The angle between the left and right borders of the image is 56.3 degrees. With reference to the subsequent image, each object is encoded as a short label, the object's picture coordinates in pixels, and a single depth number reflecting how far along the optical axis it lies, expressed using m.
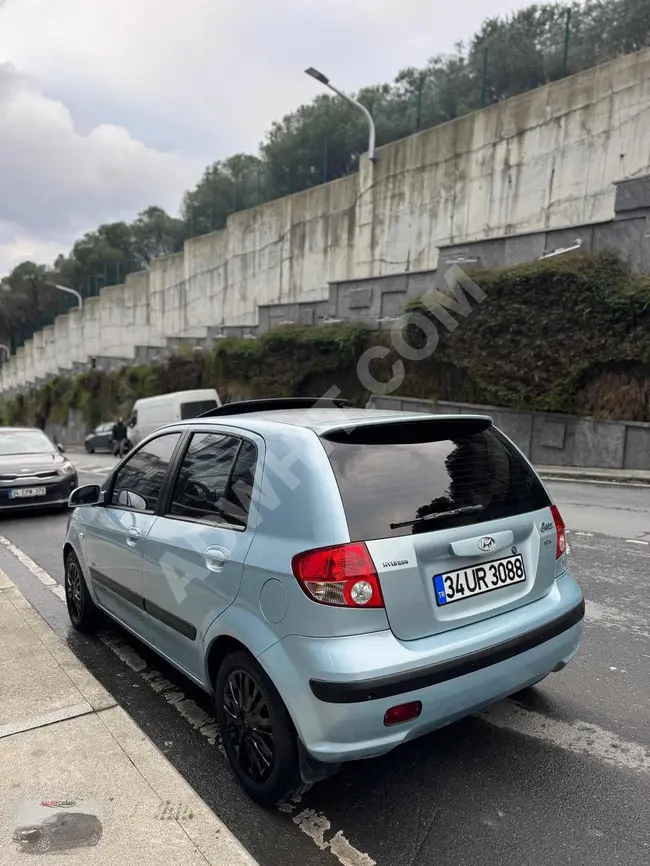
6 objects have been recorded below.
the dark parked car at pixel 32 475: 9.02
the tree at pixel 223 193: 35.62
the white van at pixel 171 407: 20.59
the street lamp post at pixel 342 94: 19.69
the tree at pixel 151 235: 55.66
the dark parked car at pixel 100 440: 27.88
